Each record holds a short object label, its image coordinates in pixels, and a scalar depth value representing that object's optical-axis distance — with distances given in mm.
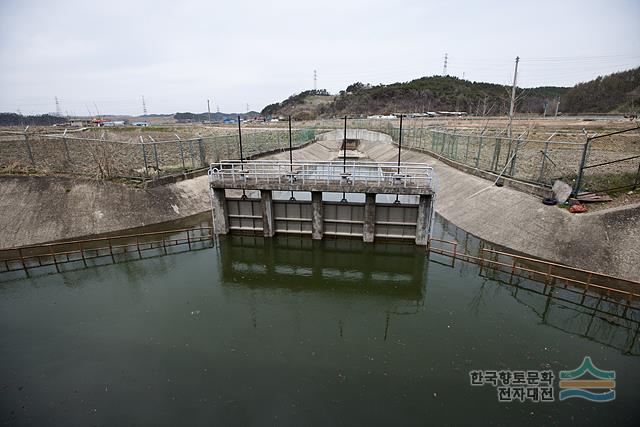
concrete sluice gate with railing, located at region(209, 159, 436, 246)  21422
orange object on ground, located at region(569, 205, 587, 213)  19531
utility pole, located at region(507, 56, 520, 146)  27302
